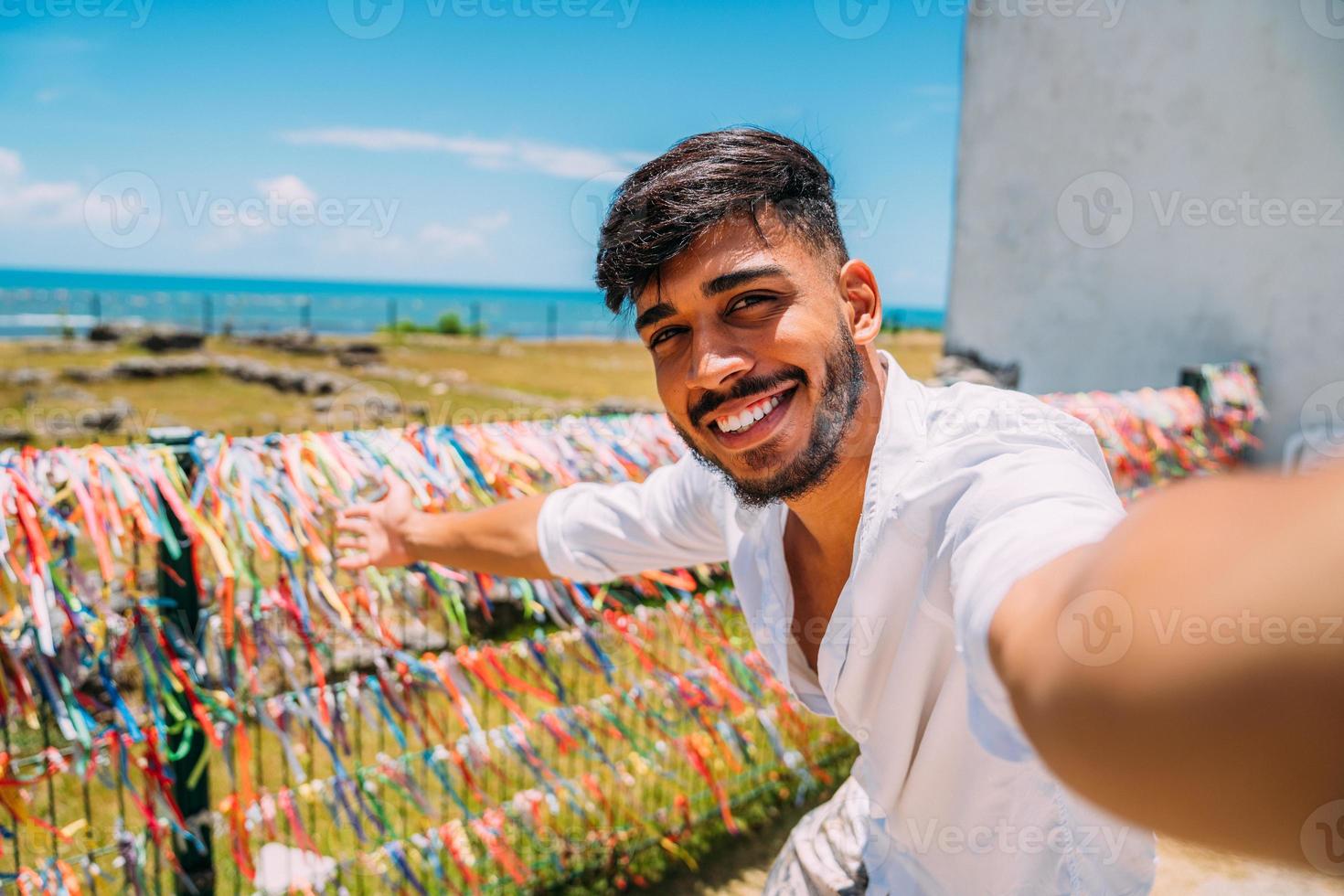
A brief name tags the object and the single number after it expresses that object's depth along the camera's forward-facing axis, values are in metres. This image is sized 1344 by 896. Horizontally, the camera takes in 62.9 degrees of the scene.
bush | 27.77
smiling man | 0.27
